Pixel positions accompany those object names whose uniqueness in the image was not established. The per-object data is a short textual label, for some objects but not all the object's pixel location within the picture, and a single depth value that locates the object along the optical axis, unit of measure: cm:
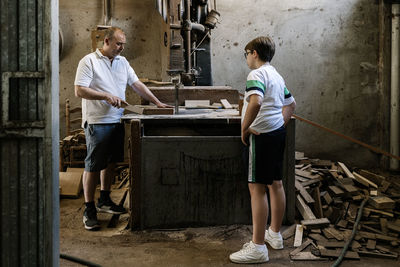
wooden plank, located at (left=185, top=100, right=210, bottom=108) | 498
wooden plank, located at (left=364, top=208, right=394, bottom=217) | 408
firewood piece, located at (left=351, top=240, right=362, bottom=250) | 344
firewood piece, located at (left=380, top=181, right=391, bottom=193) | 485
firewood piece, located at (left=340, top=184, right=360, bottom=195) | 444
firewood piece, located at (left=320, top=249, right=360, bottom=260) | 325
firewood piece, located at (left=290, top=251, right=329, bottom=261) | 322
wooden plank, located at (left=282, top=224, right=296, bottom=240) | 364
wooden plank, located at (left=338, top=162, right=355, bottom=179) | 500
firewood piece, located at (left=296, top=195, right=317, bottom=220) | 392
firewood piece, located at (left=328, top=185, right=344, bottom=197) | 442
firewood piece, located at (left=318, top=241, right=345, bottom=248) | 344
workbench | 370
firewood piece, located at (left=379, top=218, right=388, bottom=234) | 387
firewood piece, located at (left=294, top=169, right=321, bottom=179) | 476
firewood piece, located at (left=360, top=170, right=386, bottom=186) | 512
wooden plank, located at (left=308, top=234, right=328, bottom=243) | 358
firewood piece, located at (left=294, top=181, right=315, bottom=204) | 417
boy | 310
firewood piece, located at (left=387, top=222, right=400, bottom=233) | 383
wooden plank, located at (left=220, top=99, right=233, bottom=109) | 484
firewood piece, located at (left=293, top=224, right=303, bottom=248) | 351
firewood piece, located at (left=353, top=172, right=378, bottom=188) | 477
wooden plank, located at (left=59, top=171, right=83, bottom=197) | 506
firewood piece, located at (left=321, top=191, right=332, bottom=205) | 428
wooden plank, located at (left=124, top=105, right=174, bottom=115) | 410
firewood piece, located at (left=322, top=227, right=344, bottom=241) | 362
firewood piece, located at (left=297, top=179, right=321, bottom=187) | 452
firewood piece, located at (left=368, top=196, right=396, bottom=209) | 417
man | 378
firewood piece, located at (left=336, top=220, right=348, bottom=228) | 389
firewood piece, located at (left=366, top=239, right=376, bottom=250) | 346
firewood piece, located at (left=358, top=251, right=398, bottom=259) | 332
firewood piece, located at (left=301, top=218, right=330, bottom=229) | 377
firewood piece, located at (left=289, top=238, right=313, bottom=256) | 333
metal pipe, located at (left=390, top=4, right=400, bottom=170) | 656
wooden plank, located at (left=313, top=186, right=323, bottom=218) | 405
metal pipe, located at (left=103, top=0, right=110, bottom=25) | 677
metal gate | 200
